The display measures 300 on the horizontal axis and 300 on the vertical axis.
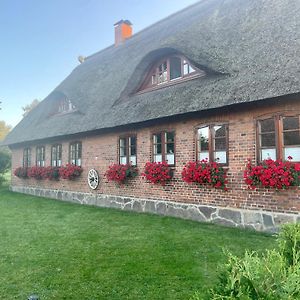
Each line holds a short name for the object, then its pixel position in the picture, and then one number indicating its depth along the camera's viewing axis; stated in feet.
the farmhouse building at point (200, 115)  25.26
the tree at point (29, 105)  206.59
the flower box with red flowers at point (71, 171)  46.08
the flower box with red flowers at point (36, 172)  53.91
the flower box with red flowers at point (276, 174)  23.16
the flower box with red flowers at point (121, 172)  37.37
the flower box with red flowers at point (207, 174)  27.99
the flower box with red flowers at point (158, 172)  32.76
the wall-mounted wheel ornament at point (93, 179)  43.16
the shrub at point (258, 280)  5.82
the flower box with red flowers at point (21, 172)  60.00
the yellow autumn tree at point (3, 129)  141.74
